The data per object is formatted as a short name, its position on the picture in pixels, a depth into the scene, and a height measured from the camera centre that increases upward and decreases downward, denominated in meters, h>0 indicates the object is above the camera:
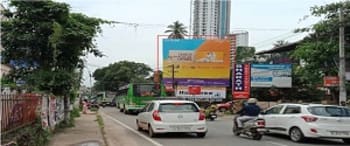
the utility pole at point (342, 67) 29.22 +1.00
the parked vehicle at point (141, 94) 44.81 -0.63
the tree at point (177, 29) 81.69 +8.09
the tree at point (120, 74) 118.62 +2.53
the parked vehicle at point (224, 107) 51.47 -1.85
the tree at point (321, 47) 39.09 +2.81
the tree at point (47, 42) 20.70 +1.59
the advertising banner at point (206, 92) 57.00 -0.58
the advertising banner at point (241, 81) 52.94 +0.49
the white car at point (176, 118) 19.44 -1.08
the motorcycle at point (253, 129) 19.02 -1.43
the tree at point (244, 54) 84.12 +4.72
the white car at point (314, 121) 17.67 -1.09
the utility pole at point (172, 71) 57.53 +1.49
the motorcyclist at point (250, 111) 19.78 -0.85
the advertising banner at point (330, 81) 30.09 +0.30
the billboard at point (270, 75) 53.28 +1.07
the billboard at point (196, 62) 57.56 +2.42
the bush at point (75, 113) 37.66 -1.85
